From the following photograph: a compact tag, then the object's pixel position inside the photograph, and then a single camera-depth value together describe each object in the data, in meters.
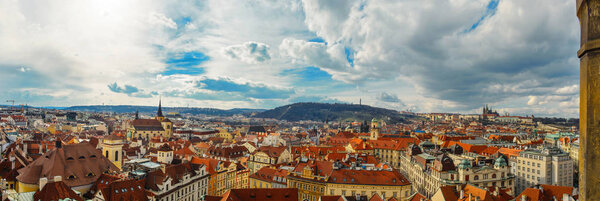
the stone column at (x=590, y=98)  4.21
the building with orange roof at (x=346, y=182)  50.47
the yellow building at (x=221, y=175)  60.16
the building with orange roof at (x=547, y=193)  41.24
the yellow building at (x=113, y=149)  62.91
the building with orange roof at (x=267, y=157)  74.06
